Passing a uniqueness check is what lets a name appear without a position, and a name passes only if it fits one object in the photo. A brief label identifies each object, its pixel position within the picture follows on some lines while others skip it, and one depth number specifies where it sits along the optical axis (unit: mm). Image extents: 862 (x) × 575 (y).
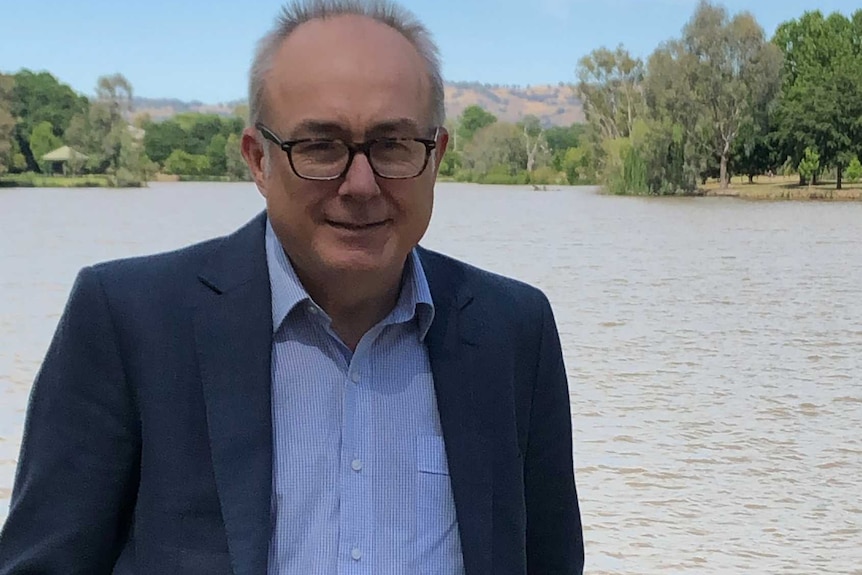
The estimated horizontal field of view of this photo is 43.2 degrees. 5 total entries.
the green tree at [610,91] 39375
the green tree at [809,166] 41281
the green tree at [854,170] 40688
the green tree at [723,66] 36625
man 1252
